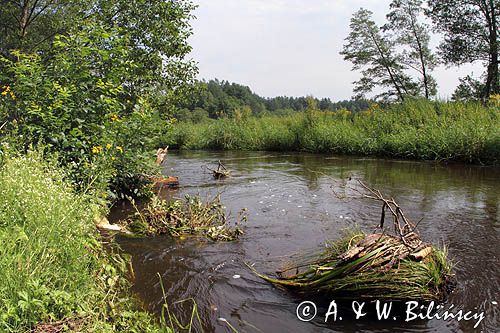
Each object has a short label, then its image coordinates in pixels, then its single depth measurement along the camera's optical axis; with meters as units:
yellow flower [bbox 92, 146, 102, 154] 5.30
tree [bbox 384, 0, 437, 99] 26.09
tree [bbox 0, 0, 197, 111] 10.79
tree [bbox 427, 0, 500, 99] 19.72
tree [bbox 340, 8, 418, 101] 26.80
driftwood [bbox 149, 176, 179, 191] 8.68
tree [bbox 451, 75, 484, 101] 21.28
